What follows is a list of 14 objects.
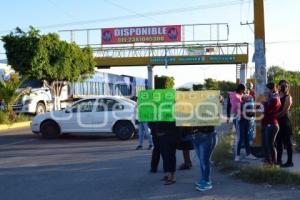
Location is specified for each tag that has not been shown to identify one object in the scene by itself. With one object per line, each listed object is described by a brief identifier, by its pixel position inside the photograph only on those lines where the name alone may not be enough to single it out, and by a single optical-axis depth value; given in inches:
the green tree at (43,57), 1103.0
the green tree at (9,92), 1033.5
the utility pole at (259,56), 462.3
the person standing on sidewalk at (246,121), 450.0
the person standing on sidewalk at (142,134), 567.6
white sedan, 708.0
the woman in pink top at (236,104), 459.3
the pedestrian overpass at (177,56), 1929.1
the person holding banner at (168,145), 355.1
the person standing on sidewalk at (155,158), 400.9
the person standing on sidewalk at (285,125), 401.0
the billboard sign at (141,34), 2057.1
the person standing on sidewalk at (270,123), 386.9
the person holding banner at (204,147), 330.3
